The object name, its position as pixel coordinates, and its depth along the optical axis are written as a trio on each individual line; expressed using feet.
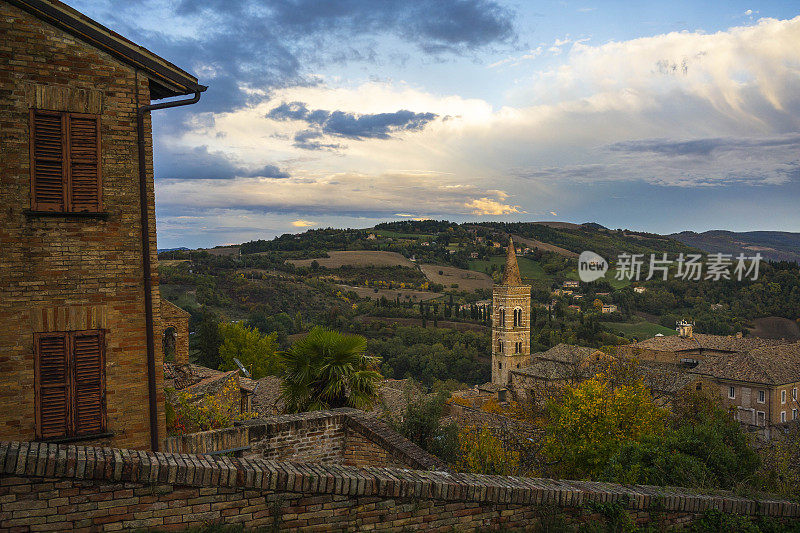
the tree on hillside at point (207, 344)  124.88
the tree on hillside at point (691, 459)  26.66
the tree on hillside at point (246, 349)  128.06
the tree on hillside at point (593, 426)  49.62
